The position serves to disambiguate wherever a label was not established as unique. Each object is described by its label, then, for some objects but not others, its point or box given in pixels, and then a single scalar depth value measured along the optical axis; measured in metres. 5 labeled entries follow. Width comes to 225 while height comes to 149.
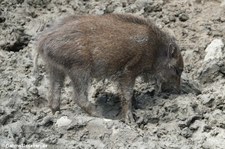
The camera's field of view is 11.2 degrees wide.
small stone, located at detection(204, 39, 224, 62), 13.00
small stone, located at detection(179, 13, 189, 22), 14.31
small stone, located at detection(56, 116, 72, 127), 10.92
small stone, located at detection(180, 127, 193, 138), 10.88
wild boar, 11.57
